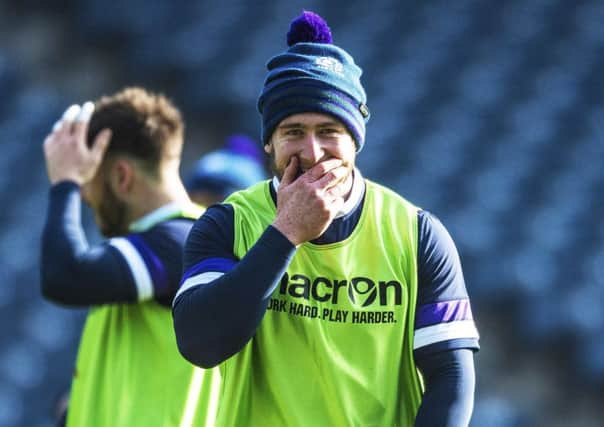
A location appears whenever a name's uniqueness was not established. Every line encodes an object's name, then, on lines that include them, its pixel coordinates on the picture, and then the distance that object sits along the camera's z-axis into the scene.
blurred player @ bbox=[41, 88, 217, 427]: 14.64
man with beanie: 13.84
